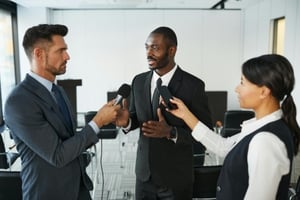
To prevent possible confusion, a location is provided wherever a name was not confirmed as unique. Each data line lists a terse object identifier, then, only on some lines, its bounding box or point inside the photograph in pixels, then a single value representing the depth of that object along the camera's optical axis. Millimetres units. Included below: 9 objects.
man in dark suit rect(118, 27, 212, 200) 1762
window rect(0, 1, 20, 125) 6531
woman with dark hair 1039
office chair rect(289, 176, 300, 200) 2188
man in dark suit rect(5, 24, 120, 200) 1303
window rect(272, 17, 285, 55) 6026
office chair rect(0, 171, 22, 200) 1876
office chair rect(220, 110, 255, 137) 4121
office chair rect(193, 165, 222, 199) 2092
